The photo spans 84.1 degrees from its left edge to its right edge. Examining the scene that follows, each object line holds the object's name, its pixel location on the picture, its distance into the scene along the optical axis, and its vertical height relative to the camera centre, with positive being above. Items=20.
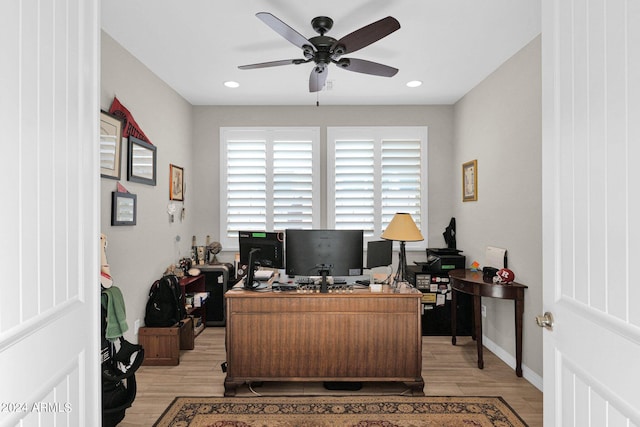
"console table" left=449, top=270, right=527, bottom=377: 3.08 -0.69
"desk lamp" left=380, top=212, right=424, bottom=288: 3.00 -0.15
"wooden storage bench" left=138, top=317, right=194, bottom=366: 3.35 -1.22
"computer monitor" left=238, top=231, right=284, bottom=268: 3.10 -0.28
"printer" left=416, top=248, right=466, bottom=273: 4.14 -0.55
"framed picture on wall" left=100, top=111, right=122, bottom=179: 2.79 +0.58
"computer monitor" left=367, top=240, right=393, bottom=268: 3.12 -0.34
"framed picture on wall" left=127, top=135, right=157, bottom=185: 3.20 +0.52
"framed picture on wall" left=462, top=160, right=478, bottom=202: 4.05 +0.41
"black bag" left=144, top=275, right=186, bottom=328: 3.42 -0.87
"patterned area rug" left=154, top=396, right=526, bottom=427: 2.42 -1.41
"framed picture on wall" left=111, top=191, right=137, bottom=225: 2.93 +0.07
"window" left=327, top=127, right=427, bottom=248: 4.74 +0.54
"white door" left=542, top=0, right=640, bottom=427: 0.94 +0.02
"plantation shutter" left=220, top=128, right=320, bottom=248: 4.75 +0.49
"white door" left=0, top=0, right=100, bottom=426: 0.90 +0.01
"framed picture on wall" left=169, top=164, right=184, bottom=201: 4.05 +0.39
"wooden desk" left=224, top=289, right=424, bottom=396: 2.79 -0.96
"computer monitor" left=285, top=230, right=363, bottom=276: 2.91 -0.30
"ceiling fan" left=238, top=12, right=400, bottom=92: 2.11 +1.13
